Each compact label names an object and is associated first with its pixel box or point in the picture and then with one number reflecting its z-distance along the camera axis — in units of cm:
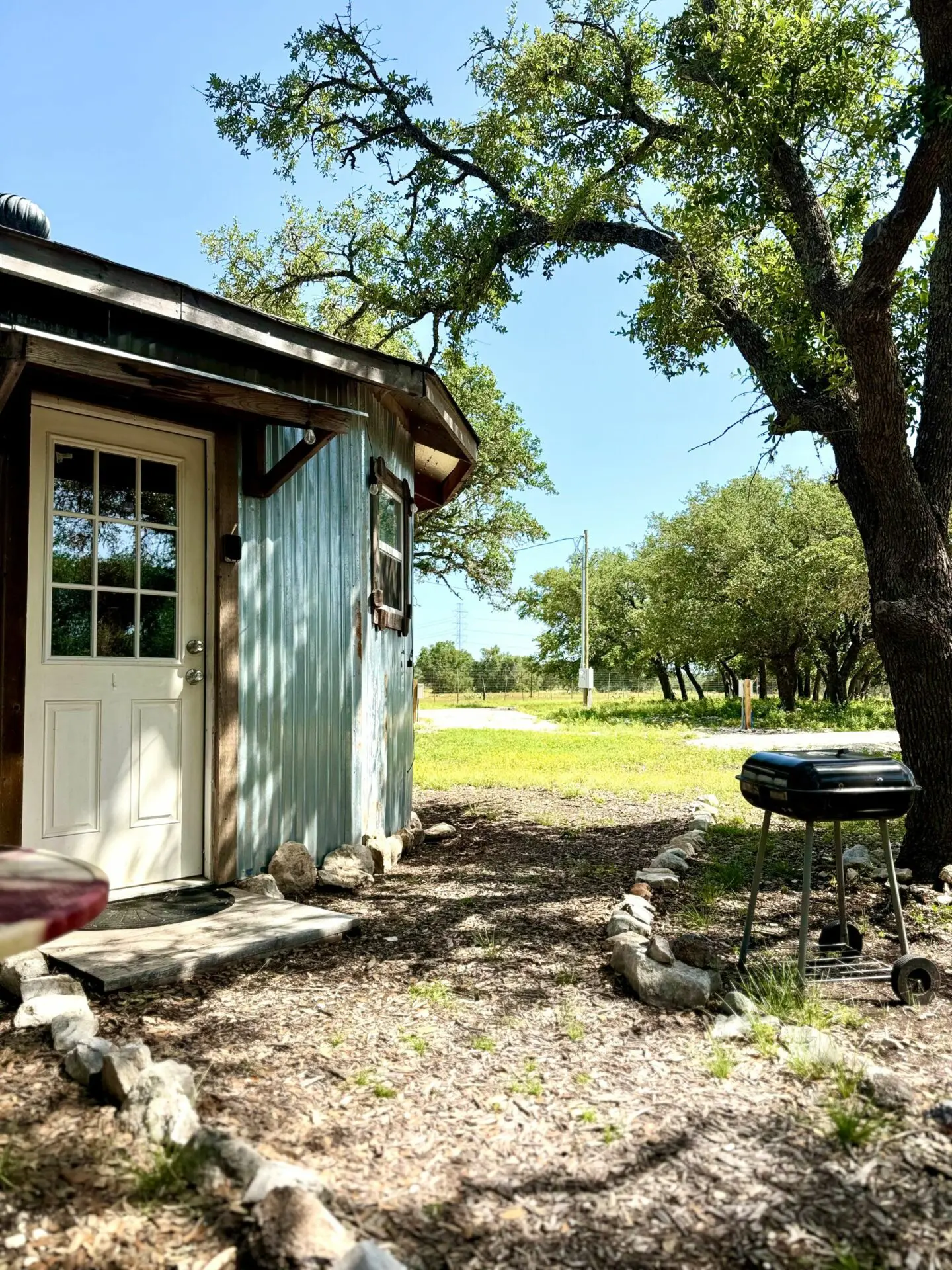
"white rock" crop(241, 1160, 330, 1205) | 174
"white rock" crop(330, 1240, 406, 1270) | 146
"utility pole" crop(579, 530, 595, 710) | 2250
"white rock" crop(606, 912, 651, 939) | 366
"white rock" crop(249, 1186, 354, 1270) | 154
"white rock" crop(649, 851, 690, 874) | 509
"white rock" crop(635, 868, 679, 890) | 469
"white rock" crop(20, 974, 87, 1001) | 280
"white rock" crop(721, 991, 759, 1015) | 285
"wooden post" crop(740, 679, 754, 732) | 1705
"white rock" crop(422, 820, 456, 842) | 656
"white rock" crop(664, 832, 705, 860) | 543
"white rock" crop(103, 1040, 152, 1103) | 212
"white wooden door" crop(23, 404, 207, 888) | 381
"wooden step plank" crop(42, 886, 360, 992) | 312
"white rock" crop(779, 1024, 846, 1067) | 243
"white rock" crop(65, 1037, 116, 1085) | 222
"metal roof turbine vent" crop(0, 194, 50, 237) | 407
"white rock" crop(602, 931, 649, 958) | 334
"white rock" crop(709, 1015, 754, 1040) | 269
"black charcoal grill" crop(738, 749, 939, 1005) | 294
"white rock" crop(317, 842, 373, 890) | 471
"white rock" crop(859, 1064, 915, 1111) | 219
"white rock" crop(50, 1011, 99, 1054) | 245
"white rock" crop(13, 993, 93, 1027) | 261
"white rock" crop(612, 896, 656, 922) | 388
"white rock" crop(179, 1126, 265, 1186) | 182
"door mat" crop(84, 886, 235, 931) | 372
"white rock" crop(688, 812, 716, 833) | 652
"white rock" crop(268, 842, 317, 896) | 450
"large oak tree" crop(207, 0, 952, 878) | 471
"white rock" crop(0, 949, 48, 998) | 289
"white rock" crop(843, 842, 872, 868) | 504
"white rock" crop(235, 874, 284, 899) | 430
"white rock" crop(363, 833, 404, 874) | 516
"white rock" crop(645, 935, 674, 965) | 316
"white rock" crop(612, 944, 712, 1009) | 300
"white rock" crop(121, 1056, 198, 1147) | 197
